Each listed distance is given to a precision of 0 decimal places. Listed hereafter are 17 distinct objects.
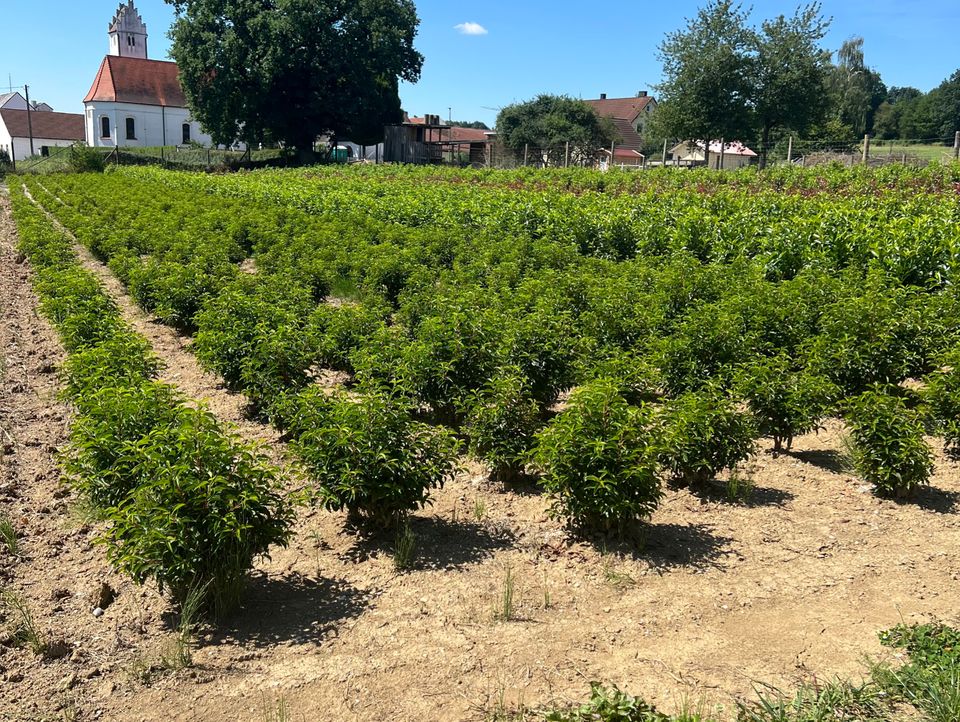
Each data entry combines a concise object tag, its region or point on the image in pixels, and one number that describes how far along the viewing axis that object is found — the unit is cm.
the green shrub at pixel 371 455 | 515
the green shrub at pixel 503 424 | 628
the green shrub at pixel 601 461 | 511
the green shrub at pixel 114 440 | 486
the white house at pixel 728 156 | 6549
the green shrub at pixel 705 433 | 580
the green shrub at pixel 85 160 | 5738
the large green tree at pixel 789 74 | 4144
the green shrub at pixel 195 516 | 428
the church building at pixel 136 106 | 8319
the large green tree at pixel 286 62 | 5166
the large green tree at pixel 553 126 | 6081
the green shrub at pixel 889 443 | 580
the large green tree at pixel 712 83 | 4166
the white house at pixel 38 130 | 9131
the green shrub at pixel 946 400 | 639
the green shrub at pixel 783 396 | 635
